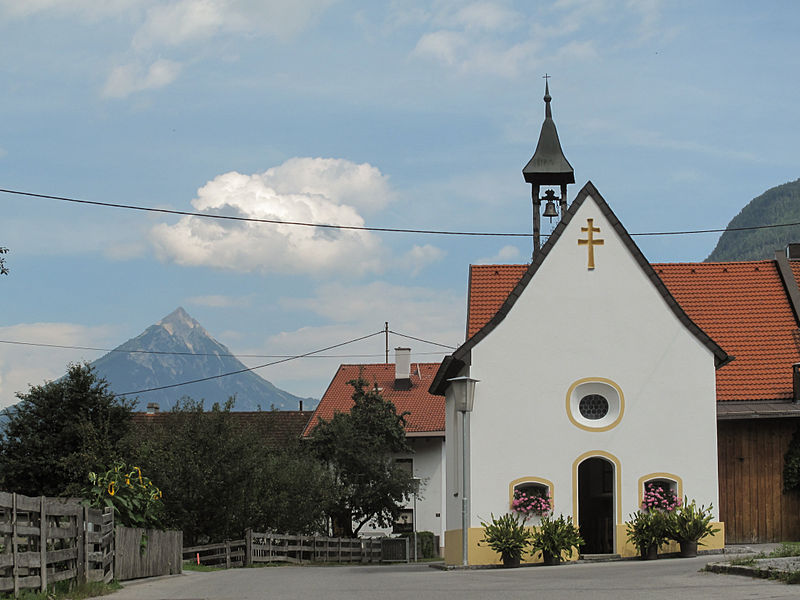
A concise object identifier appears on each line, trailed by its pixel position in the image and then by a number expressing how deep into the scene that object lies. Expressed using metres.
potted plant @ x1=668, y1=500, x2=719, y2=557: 24.56
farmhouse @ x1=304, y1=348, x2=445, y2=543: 55.47
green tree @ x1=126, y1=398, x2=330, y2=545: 33.94
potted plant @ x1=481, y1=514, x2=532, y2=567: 24.61
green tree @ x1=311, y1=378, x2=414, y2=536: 47.84
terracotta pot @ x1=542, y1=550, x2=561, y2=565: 24.59
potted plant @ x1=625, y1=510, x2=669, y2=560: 24.92
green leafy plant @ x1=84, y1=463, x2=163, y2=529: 19.61
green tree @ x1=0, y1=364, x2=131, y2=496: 43.25
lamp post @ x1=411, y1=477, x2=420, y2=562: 55.97
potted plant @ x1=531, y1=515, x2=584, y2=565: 24.55
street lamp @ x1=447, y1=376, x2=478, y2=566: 25.31
